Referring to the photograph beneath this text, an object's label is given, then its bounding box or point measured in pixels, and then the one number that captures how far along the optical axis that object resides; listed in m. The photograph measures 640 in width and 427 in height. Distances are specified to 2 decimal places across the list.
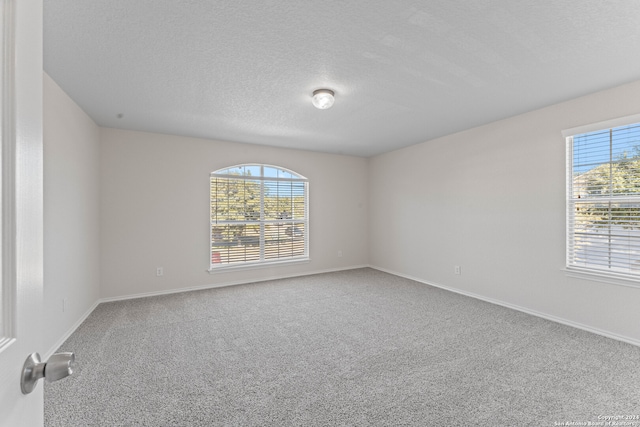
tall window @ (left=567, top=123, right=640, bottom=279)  2.73
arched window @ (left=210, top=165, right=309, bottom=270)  4.69
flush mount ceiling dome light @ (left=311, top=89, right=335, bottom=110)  2.76
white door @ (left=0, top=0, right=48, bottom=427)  0.52
